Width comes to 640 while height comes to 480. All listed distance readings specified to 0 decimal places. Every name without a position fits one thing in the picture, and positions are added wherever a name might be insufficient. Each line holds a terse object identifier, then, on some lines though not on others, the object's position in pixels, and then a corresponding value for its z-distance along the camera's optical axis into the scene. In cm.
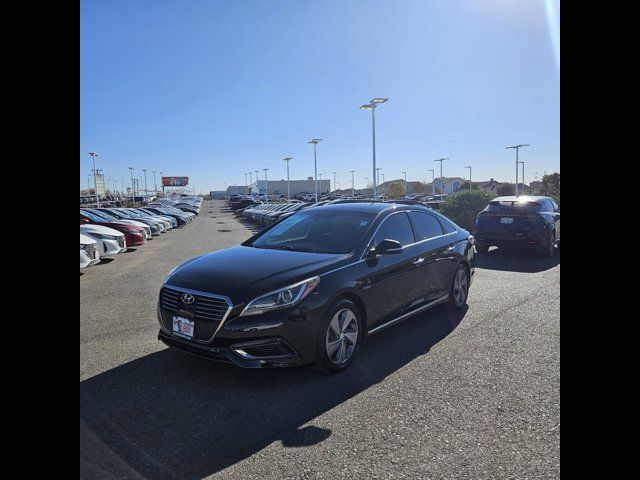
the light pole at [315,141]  4006
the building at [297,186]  13906
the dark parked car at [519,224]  1094
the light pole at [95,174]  4842
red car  1634
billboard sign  14750
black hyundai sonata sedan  394
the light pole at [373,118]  2436
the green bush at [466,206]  1973
